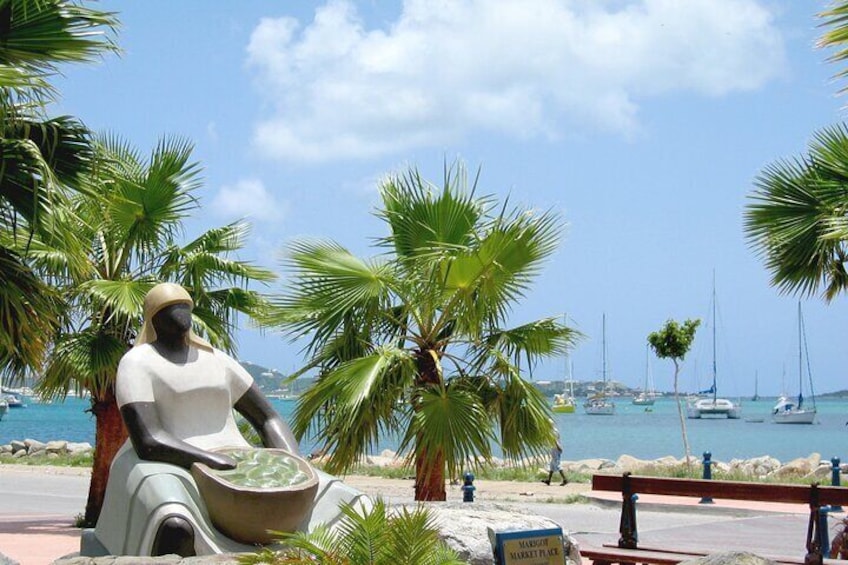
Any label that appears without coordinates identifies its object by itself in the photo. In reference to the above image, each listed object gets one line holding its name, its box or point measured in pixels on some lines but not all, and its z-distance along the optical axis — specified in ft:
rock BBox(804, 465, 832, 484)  81.20
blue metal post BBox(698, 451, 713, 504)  68.49
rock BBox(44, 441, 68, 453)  129.59
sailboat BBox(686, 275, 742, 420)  345.90
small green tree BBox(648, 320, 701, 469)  86.84
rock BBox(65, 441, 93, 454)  133.20
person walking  79.97
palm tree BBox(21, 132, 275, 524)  45.75
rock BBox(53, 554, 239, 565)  18.90
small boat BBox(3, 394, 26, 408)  428.23
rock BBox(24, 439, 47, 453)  131.01
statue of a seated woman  24.88
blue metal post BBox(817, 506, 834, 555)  37.52
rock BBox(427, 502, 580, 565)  26.99
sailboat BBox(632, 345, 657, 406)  455.63
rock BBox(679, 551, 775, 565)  17.34
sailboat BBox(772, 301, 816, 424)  294.05
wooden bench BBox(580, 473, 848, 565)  30.14
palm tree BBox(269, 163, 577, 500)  37.42
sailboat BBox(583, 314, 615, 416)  367.45
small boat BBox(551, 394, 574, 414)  241.55
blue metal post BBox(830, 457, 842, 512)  62.08
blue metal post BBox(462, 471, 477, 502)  53.06
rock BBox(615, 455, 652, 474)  99.04
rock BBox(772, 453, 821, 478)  88.53
